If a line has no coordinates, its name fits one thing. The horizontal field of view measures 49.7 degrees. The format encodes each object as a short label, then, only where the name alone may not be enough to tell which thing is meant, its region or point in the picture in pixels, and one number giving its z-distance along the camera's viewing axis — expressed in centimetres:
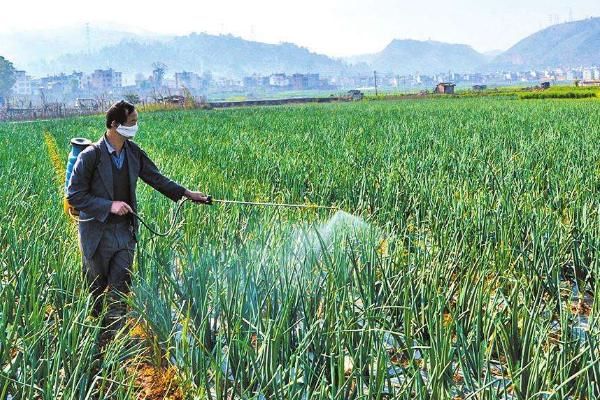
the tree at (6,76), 12220
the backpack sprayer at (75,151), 384
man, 364
